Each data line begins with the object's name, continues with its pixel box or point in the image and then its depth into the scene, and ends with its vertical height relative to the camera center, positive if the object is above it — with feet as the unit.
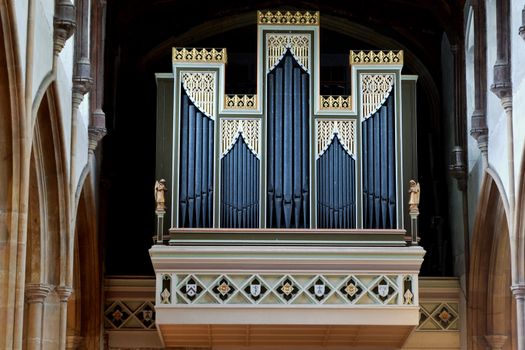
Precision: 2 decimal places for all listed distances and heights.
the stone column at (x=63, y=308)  68.74 -5.16
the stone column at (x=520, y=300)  69.31 -4.79
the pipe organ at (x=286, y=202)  75.46 +0.27
